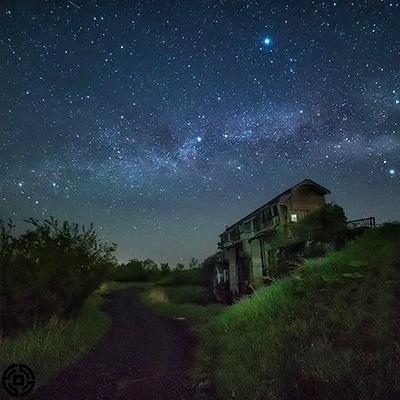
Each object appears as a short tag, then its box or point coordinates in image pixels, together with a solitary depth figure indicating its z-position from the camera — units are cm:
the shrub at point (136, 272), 6644
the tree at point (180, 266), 7231
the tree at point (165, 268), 6944
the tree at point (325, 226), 2194
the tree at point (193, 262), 6812
